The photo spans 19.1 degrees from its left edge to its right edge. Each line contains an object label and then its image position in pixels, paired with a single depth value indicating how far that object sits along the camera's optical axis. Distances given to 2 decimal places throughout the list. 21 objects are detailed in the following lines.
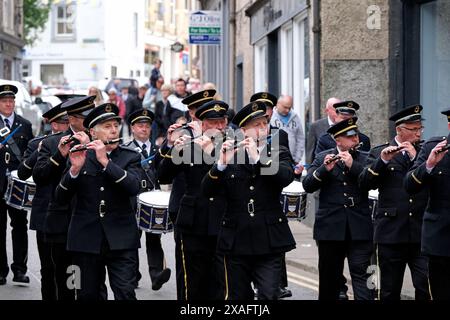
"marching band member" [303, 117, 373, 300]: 12.06
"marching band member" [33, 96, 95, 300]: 11.43
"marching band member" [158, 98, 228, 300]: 11.47
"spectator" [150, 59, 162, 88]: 33.58
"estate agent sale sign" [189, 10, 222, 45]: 30.03
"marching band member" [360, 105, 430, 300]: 11.44
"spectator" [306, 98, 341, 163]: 15.92
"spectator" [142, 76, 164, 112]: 32.16
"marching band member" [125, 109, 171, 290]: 14.09
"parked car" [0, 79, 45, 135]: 34.23
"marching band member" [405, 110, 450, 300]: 10.15
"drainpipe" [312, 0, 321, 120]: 19.27
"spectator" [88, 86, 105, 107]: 21.50
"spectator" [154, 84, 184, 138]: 24.27
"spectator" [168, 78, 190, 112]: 23.88
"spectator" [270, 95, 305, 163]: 18.11
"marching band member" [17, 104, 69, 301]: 12.12
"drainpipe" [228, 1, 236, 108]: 32.44
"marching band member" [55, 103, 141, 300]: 10.67
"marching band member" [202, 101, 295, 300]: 10.49
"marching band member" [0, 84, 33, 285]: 14.84
